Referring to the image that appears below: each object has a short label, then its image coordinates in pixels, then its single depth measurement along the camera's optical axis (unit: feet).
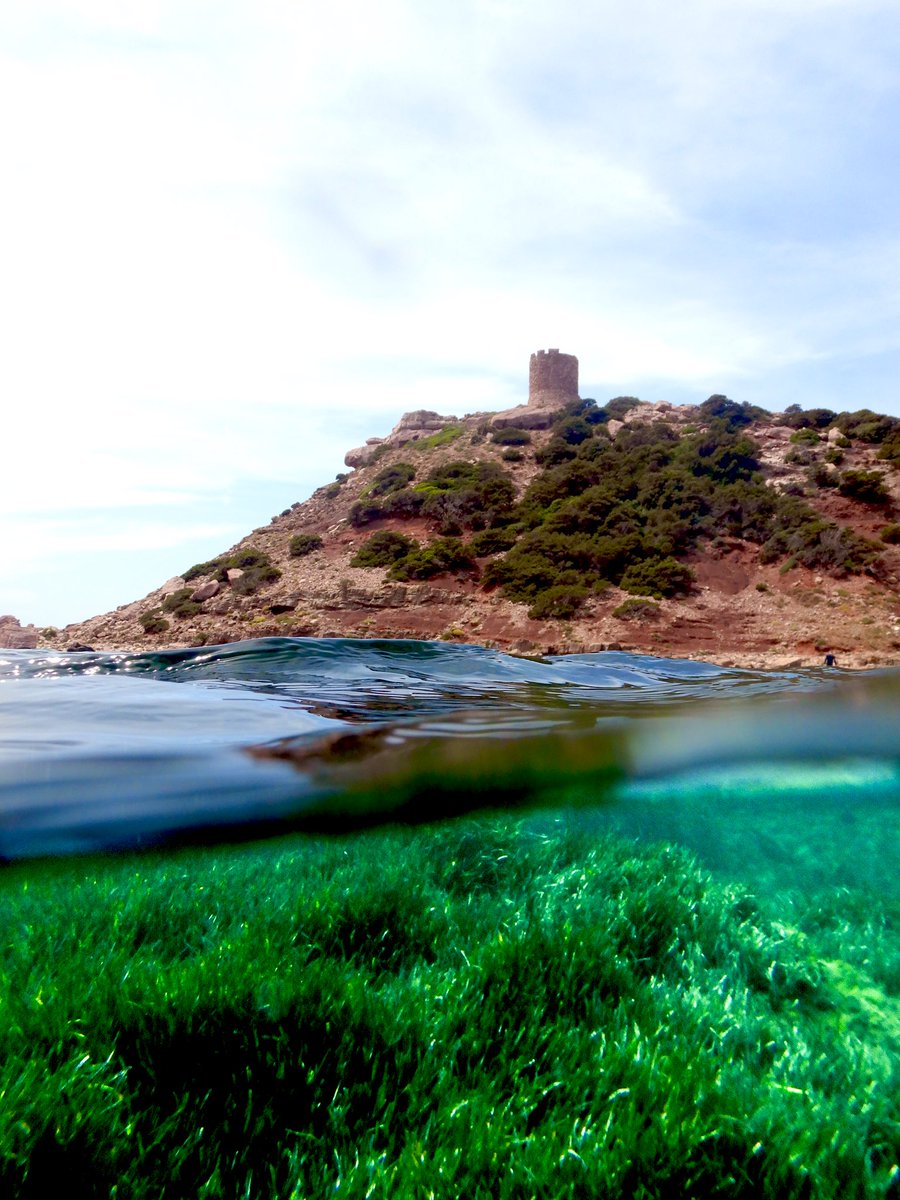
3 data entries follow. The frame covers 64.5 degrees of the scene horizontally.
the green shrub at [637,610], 87.61
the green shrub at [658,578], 93.97
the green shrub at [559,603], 90.38
